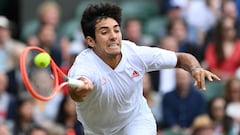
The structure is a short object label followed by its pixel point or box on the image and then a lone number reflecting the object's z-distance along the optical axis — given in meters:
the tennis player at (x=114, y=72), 8.38
